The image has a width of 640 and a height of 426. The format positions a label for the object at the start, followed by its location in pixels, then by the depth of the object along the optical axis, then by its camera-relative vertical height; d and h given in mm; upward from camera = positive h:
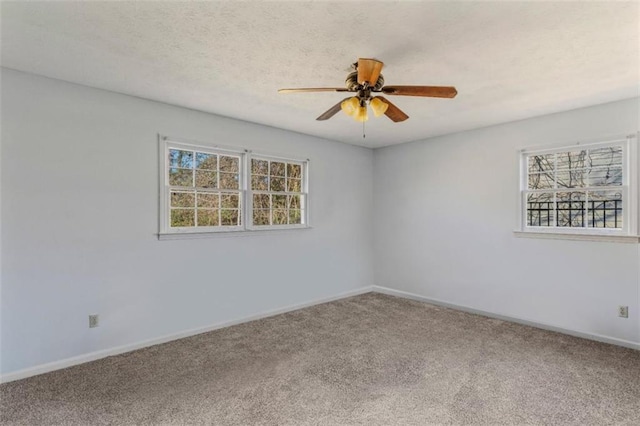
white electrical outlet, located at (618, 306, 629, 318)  3307 -1011
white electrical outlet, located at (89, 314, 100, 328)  3000 -995
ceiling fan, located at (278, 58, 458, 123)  2219 +854
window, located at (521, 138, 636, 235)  3412 +254
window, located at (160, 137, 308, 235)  3596 +268
